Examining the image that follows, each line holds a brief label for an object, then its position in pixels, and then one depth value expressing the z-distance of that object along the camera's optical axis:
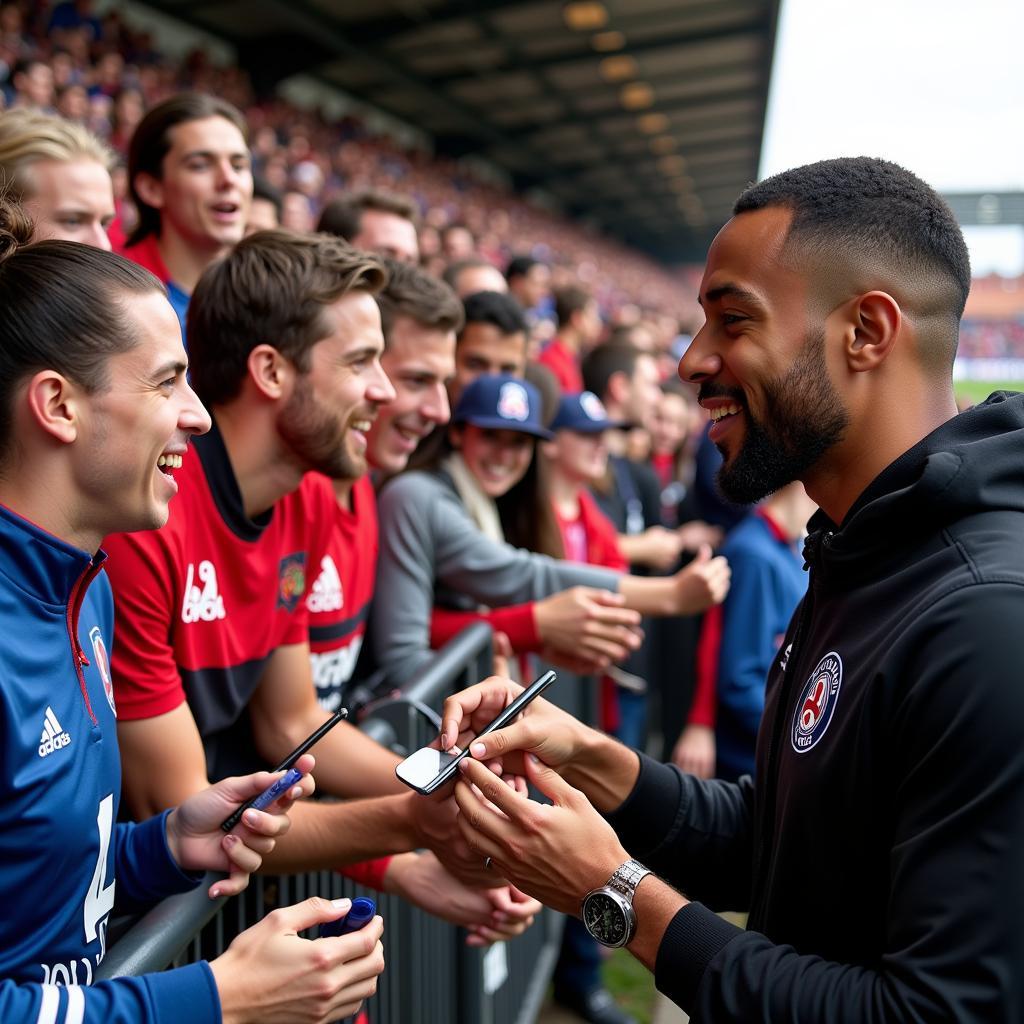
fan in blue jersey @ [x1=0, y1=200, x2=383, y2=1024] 1.39
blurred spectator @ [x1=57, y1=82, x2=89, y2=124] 8.40
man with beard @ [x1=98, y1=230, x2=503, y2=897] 2.04
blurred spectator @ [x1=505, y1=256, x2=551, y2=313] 7.66
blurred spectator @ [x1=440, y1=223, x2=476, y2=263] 7.83
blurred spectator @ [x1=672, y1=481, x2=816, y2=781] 3.89
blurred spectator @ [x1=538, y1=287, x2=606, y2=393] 6.62
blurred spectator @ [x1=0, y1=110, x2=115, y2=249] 3.09
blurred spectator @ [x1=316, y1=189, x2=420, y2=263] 4.69
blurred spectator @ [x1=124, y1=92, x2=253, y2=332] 3.78
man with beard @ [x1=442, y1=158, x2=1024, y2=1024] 1.22
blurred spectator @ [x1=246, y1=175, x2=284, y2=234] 4.73
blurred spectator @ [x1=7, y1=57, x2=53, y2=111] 8.05
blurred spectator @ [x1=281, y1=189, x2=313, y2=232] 6.19
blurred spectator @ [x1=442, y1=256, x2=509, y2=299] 5.21
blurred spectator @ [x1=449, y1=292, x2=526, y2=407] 3.96
